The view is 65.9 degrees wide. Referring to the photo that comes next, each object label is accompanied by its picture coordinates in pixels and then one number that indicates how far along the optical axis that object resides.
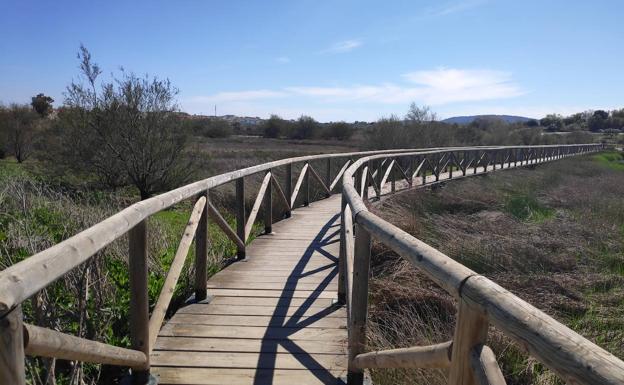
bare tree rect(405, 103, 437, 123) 30.40
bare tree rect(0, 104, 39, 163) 23.06
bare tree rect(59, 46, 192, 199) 14.42
